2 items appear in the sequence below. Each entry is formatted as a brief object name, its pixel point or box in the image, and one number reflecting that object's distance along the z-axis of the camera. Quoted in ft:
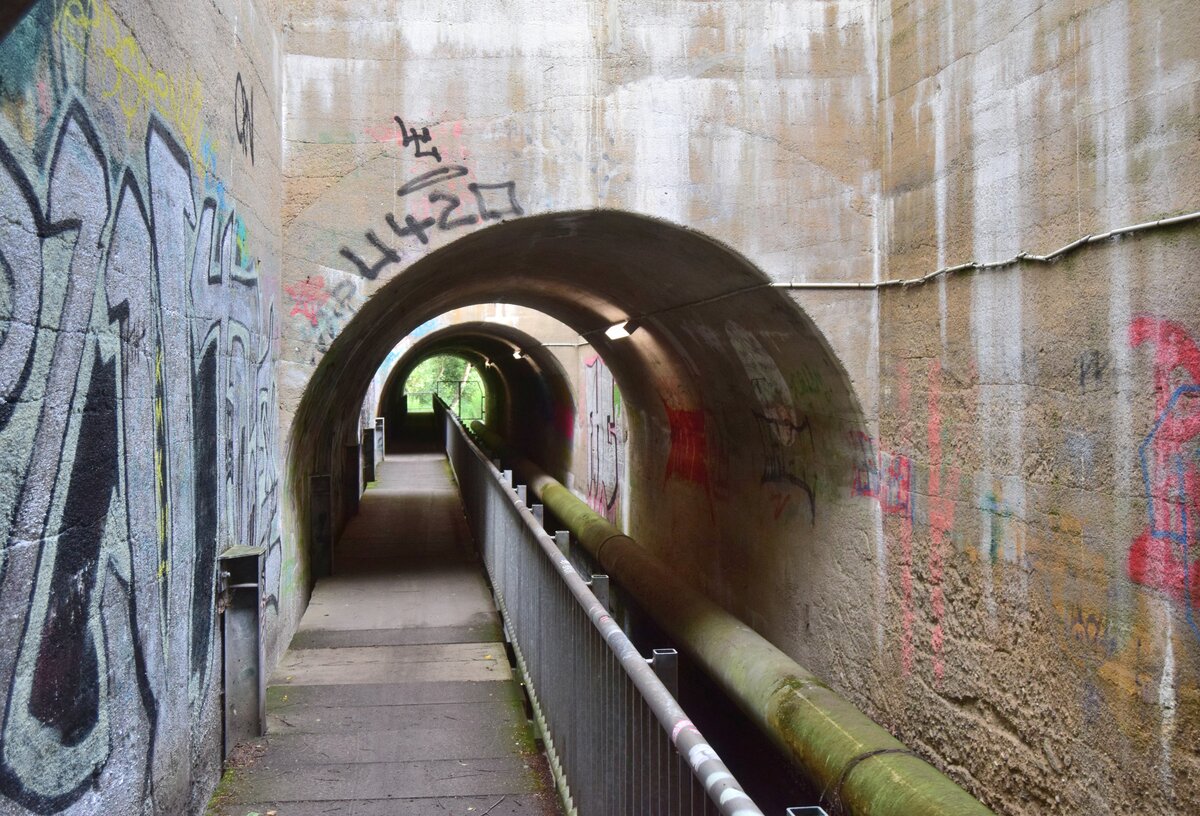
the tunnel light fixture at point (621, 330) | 36.17
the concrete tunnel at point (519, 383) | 62.66
